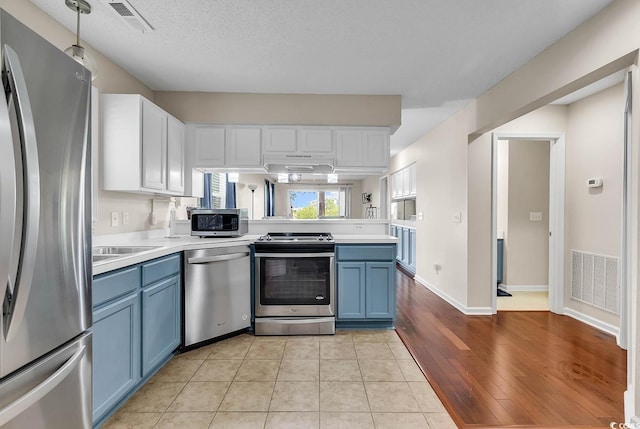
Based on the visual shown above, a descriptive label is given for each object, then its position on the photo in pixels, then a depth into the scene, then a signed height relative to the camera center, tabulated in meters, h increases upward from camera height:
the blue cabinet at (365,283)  2.92 -0.70
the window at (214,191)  3.80 +0.32
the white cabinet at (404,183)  5.41 +0.63
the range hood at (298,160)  3.30 +0.60
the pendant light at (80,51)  1.57 +0.88
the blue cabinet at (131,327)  1.58 -0.74
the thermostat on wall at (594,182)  2.99 +0.33
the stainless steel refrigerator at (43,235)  0.86 -0.07
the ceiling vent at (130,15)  1.81 +1.31
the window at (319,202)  8.59 +0.35
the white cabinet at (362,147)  3.32 +0.76
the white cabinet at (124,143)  2.39 +0.58
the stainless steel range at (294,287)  2.83 -0.73
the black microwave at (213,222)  2.96 -0.09
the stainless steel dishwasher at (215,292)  2.49 -0.72
